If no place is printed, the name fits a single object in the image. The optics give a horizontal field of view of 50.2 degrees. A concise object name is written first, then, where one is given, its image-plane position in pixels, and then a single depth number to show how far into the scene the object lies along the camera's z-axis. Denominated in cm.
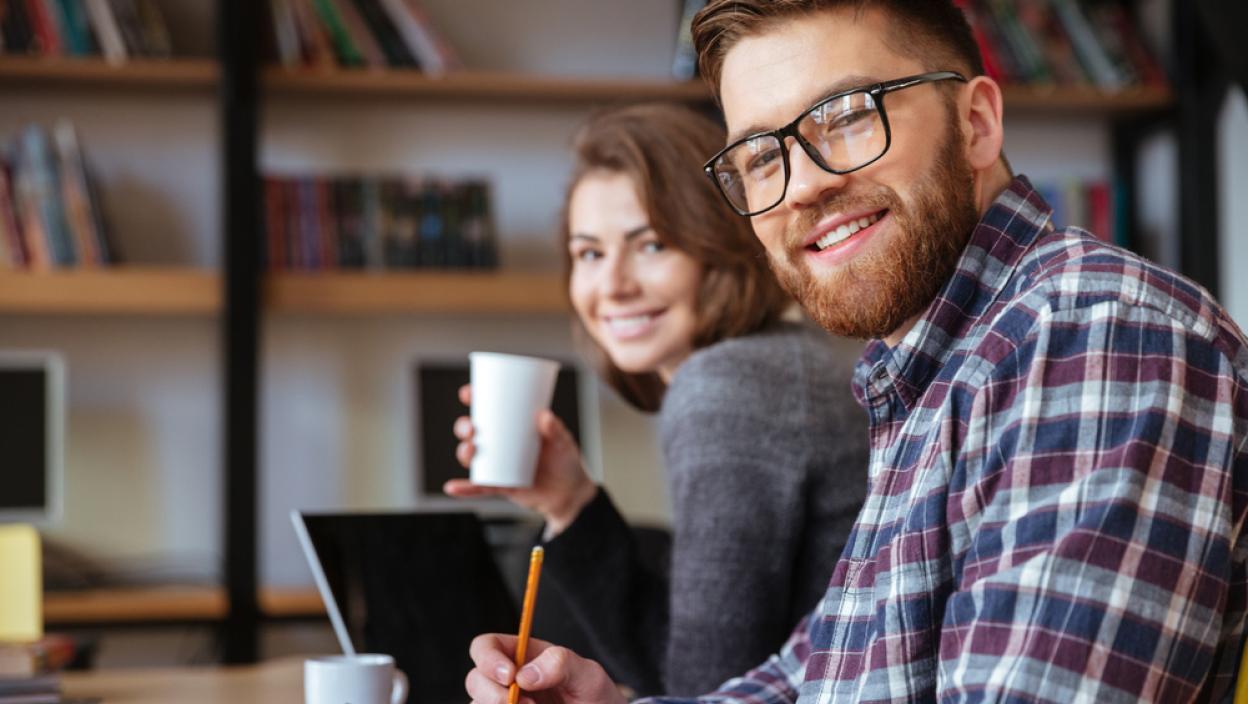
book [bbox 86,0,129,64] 303
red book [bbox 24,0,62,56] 302
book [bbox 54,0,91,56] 302
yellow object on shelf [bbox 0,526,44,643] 156
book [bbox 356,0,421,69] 314
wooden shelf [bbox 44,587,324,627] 288
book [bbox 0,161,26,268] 295
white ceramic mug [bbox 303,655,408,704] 119
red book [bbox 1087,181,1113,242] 339
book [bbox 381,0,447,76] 316
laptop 143
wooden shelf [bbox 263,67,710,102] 311
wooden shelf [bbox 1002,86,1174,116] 330
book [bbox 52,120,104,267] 300
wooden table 148
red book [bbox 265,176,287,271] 309
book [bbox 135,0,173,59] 309
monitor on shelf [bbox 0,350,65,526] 299
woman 142
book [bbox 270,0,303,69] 308
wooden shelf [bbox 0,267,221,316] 293
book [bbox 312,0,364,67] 311
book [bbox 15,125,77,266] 297
